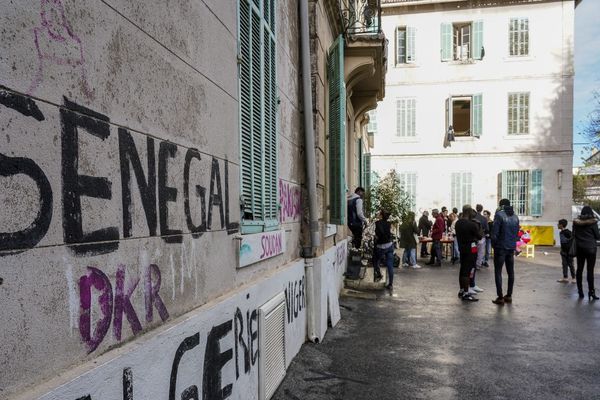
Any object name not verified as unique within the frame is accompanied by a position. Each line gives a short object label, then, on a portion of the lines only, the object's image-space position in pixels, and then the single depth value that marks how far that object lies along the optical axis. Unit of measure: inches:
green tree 522.0
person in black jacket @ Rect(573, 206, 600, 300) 323.0
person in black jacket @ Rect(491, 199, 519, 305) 312.3
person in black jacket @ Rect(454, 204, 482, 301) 323.9
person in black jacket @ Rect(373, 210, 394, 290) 369.7
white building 805.9
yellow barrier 786.2
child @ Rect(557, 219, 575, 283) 387.5
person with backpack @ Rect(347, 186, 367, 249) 389.9
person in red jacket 538.6
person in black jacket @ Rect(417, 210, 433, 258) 592.1
